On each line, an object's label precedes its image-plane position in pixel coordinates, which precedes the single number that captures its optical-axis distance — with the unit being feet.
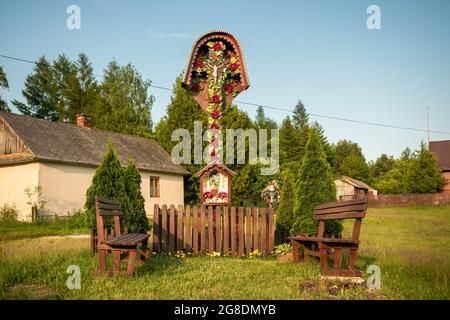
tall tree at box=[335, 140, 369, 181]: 250.78
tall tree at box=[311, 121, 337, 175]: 178.64
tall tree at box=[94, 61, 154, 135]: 122.83
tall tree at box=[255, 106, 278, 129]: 231.07
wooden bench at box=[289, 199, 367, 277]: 18.89
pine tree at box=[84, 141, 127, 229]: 29.73
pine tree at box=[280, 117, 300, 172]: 183.52
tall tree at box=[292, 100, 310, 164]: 228.43
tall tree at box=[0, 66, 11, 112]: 105.81
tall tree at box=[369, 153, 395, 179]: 310.24
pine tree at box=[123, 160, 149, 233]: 29.25
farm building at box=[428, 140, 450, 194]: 156.66
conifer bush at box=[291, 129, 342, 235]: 27.27
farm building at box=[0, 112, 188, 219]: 60.54
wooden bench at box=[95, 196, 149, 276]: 18.84
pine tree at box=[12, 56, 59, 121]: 151.02
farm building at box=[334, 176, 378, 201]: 196.45
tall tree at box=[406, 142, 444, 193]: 137.18
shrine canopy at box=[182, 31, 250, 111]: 33.71
